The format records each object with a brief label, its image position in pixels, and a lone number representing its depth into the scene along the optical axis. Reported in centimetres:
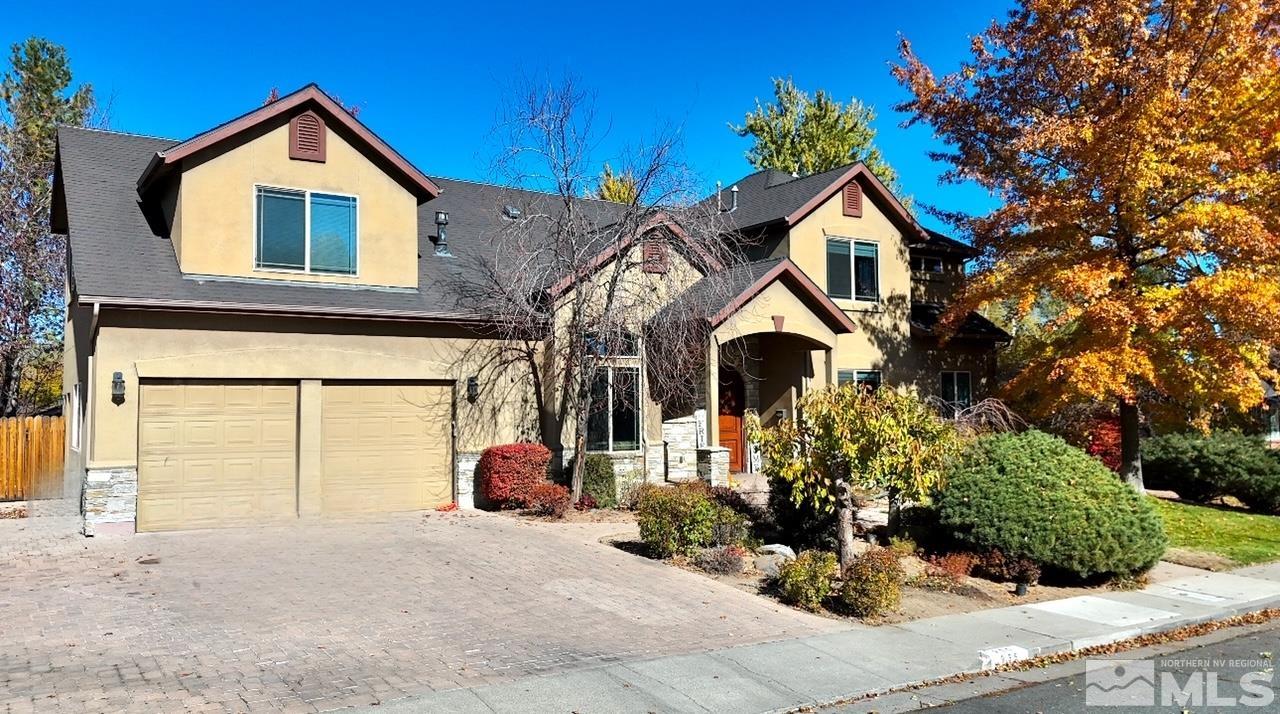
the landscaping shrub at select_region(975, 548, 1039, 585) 1065
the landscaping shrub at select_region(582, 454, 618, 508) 1540
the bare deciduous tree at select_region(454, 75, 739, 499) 1506
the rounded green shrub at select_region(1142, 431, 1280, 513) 1755
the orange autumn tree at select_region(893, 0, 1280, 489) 1571
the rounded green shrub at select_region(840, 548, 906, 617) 900
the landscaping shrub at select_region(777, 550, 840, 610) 934
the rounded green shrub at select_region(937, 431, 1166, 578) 1063
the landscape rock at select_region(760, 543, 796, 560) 1164
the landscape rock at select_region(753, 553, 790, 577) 1095
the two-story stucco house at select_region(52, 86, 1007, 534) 1316
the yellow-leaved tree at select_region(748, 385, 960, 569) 1026
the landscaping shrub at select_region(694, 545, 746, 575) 1097
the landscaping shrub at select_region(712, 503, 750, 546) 1189
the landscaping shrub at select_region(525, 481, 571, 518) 1447
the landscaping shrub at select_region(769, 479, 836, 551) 1235
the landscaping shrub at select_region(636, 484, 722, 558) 1153
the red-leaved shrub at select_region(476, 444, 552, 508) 1504
